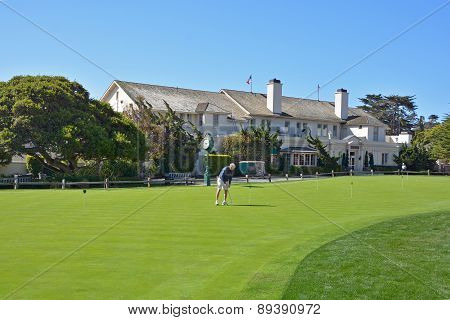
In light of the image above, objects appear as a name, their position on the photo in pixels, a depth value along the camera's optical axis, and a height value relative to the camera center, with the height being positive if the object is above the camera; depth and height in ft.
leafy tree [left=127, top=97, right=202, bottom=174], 166.09 +9.72
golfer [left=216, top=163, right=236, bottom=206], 75.97 -0.99
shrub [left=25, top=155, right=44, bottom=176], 148.97 +0.93
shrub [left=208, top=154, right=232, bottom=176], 173.88 +2.90
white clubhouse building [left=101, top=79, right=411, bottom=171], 203.41 +23.56
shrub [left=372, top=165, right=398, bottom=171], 249.20 +2.19
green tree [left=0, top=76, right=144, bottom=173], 127.24 +10.90
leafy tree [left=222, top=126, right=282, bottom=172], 189.50 +9.49
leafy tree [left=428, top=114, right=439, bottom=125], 398.13 +41.26
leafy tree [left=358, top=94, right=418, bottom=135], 362.94 +42.62
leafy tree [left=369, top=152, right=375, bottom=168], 248.89 +4.89
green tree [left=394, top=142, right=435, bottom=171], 236.02 +6.63
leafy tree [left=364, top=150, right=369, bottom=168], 248.93 +6.04
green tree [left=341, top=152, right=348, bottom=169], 234.68 +4.99
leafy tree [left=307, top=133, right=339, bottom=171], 214.07 +6.05
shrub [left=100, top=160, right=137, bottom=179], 141.18 +0.32
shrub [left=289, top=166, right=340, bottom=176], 208.03 +0.76
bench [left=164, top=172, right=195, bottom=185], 162.09 -1.37
